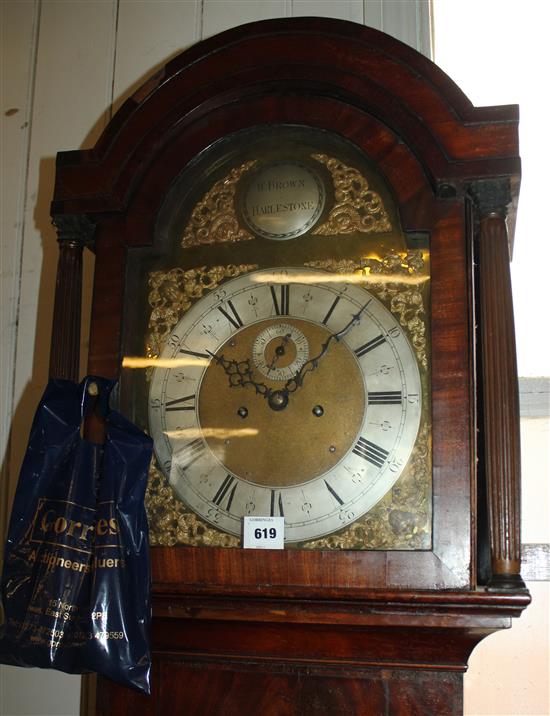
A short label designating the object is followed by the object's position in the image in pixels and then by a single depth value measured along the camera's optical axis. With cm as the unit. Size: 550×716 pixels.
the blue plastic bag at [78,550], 105
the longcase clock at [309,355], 107
